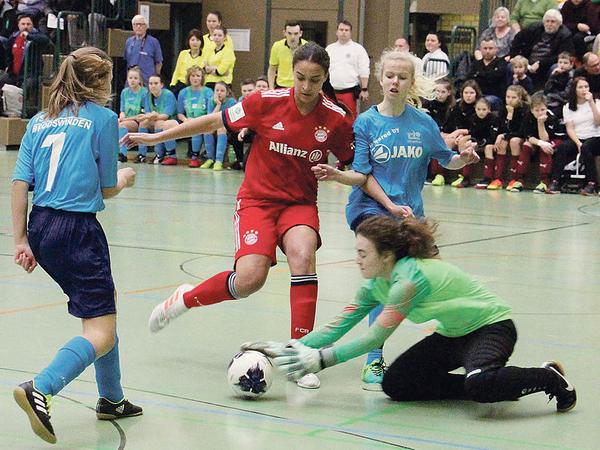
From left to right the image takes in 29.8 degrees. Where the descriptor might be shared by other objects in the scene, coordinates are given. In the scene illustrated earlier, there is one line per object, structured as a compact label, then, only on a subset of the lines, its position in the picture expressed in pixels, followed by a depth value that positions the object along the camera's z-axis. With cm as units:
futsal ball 489
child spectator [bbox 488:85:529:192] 1636
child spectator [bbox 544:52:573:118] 1653
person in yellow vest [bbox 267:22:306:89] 1855
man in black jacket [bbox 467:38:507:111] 1720
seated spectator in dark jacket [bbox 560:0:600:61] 1758
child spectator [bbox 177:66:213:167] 1884
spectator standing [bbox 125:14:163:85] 2014
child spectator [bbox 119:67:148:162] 1930
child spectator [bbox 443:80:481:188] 1667
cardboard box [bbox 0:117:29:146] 1986
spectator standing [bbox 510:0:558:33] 1841
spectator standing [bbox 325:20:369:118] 1801
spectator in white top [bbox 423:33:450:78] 1823
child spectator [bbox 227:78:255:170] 1797
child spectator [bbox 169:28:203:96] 1947
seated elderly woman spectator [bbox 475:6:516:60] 1800
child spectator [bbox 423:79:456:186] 1686
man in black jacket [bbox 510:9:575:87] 1728
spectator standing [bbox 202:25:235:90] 1936
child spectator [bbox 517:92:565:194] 1603
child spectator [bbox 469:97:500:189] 1661
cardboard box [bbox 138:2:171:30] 2195
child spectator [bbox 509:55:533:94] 1688
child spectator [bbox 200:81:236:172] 1830
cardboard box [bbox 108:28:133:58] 2136
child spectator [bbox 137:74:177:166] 1898
